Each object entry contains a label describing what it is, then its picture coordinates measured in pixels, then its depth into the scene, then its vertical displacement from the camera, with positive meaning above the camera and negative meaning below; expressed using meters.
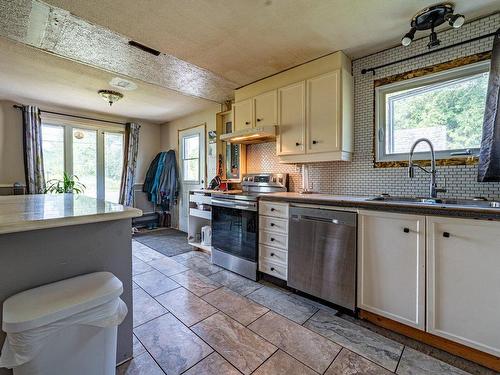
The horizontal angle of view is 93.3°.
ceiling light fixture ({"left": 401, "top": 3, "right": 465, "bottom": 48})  1.69 +1.24
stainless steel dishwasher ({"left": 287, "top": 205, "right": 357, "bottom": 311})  1.89 -0.61
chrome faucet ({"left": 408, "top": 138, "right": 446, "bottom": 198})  1.89 +0.07
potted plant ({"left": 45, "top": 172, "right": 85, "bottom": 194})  4.03 -0.01
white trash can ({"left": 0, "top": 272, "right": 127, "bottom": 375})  0.89 -0.58
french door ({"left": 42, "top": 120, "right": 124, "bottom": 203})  4.16 +0.58
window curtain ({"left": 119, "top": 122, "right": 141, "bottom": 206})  4.85 +0.45
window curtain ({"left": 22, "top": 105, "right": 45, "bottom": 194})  3.73 +0.54
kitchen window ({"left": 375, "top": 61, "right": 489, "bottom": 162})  1.92 +0.63
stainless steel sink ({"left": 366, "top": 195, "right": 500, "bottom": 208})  1.71 -0.15
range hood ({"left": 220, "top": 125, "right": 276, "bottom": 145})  2.76 +0.61
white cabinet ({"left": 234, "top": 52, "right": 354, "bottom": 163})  2.35 +0.81
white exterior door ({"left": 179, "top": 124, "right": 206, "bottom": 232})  4.50 +0.40
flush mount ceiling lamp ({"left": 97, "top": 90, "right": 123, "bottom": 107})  3.31 +1.28
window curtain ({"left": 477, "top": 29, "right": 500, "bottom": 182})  1.64 +0.38
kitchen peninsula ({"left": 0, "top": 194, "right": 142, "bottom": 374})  1.05 -0.31
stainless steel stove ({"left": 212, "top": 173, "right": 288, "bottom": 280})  2.63 -0.48
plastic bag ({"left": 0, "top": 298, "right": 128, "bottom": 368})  0.88 -0.59
